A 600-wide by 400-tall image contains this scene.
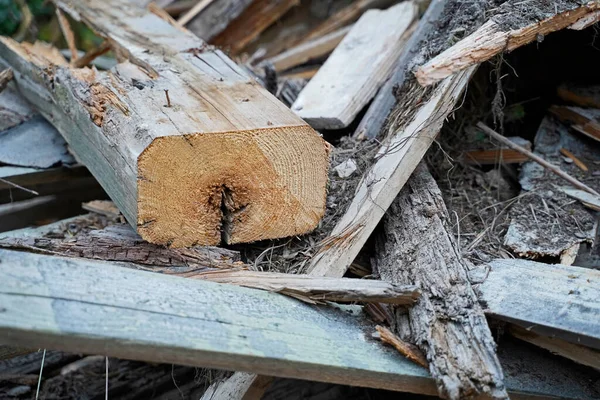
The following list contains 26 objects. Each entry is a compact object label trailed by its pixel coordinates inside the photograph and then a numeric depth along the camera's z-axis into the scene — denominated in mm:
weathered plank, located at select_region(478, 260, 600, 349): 1895
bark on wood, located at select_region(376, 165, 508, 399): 1737
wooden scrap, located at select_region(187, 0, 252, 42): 4691
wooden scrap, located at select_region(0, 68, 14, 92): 3527
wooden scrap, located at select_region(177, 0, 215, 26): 4672
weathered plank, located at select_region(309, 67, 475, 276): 2314
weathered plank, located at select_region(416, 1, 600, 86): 2404
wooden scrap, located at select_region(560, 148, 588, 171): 3000
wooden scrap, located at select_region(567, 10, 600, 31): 2598
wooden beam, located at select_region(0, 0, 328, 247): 2042
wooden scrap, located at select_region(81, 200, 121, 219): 2906
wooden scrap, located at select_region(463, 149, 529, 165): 3100
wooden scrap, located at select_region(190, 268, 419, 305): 1969
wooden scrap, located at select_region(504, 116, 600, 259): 2461
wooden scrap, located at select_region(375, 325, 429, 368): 1871
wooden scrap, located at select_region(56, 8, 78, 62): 4008
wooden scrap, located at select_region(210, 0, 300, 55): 4844
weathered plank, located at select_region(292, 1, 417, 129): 3076
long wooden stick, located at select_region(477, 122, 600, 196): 2766
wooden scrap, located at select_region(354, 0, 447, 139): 3018
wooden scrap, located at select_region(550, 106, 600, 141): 3084
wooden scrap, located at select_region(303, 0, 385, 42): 4742
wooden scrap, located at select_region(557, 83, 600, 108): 3240
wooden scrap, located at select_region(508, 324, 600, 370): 1966
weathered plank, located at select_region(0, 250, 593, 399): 1615
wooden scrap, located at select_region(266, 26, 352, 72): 4414
